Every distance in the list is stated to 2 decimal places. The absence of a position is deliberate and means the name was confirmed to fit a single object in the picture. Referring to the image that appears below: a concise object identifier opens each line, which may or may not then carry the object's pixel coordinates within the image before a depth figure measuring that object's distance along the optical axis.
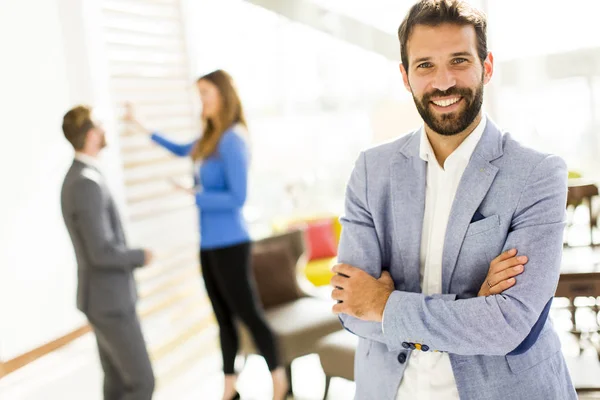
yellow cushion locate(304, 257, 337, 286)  5.46
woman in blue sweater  3.36
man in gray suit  2.74
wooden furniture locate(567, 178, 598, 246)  3.84
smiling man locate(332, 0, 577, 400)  1.47
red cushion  5.87
